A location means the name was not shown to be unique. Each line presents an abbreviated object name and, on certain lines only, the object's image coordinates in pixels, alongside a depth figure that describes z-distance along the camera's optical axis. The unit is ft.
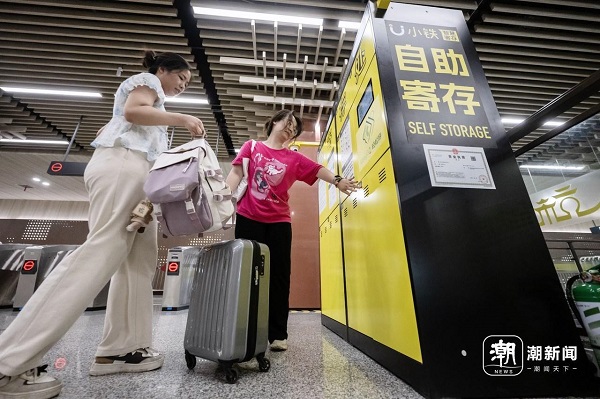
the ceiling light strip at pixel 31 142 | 21.54
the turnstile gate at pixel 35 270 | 12.92
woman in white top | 2.89
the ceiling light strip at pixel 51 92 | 16.28
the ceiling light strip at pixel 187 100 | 17.07
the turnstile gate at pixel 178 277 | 13.96
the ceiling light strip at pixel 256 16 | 11.94
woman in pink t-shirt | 5.39
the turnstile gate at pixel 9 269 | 14.24
